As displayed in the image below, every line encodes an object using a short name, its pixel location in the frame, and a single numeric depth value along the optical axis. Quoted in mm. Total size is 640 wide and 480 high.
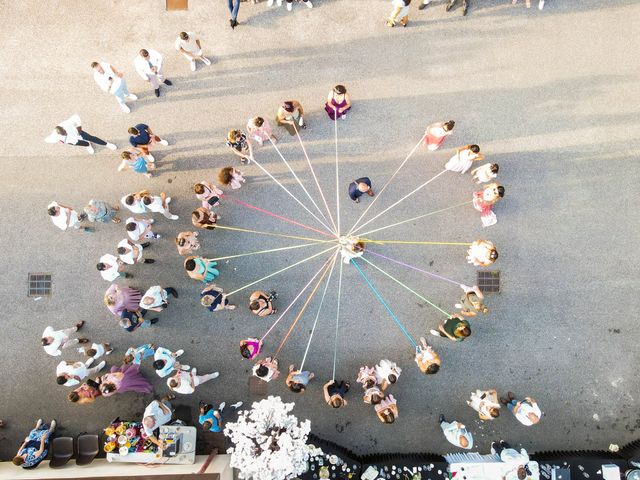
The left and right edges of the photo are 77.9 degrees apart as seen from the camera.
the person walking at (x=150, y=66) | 7091
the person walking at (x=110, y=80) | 6922
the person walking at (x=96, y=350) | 7074
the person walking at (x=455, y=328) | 6613
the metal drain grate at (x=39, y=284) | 7754
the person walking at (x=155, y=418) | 6742
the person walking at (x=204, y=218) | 6965
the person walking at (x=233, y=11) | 7598
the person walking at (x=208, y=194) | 6775
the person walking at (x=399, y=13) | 7134
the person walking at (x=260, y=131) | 6840
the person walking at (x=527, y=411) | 6809
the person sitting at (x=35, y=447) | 6895
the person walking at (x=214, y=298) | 6742
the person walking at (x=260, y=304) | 6980
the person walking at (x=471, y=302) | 6957
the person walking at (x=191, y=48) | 7158
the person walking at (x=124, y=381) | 6660
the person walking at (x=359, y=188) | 6750
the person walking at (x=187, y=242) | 6898
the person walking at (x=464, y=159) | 6861
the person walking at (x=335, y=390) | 6679
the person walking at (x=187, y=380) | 6637
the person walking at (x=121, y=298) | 6753
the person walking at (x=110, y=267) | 6980
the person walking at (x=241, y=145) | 6867
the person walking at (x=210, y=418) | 7026
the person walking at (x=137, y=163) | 6949
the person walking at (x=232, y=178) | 6797
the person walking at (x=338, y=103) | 6863
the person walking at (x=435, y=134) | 7068
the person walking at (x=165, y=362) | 6611
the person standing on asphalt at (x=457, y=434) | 6781
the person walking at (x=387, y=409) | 6703
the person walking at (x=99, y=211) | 7102
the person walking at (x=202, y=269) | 6550
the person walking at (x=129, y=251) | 7031
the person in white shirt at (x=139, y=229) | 6914
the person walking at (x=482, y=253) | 6723
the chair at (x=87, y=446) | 7246
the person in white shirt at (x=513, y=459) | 6604
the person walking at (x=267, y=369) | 6496
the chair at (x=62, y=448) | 7261
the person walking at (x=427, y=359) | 6605
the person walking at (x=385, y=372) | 6860
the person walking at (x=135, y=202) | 6824
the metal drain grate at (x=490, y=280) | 7609
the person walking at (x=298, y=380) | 6754
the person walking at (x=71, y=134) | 6852
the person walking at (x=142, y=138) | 6853
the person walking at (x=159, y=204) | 6918
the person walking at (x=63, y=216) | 6894
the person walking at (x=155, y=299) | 6941
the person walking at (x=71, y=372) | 6711
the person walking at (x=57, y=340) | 6880
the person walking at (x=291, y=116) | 6948
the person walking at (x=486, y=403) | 6730
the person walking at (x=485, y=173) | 6735
